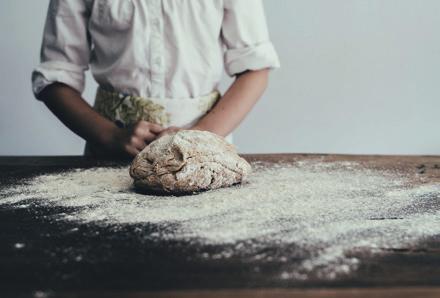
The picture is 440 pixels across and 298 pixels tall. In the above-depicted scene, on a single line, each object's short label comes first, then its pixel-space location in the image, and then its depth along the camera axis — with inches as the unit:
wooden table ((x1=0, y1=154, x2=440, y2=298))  19.6
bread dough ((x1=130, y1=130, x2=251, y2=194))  34.2
